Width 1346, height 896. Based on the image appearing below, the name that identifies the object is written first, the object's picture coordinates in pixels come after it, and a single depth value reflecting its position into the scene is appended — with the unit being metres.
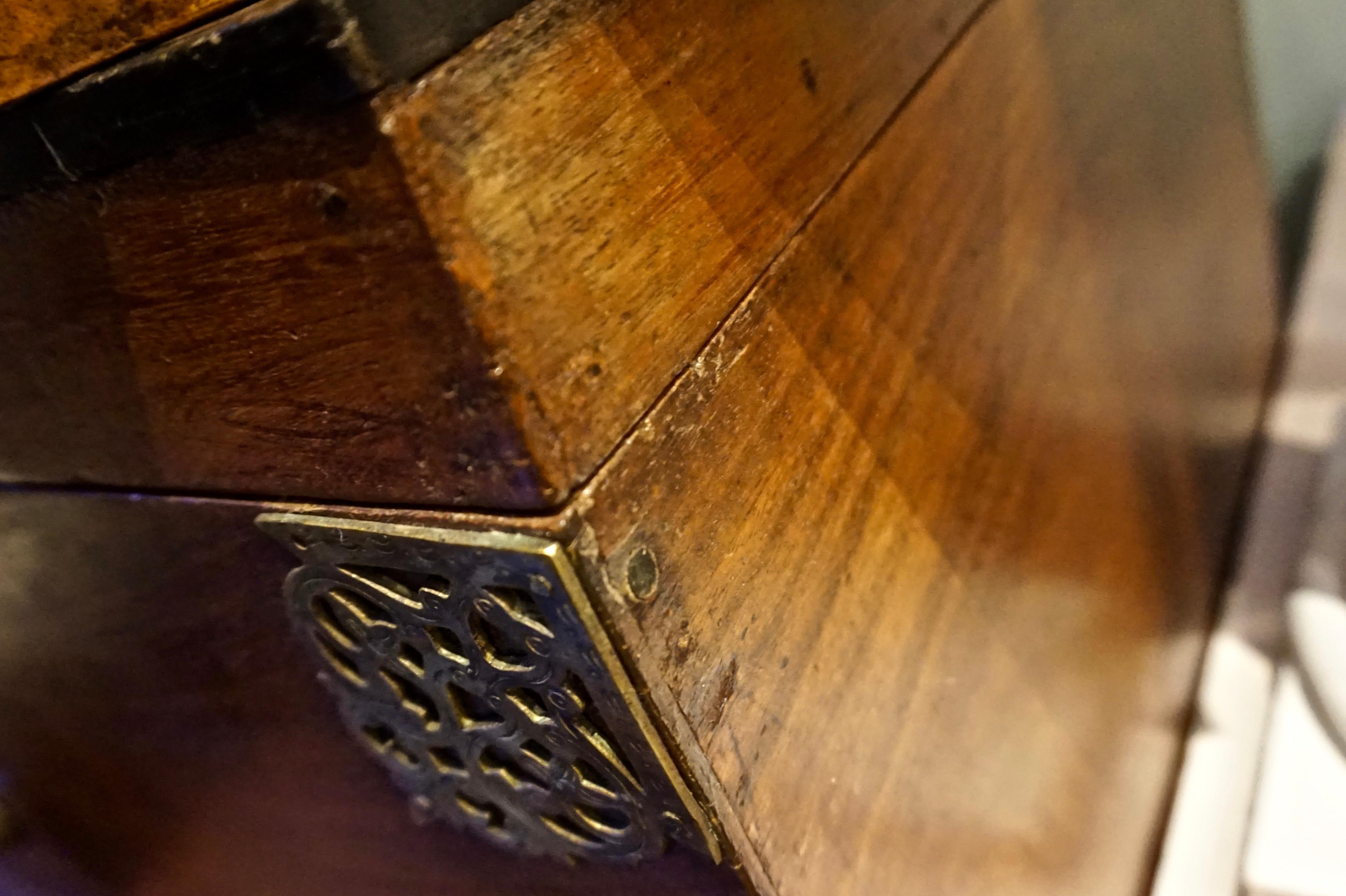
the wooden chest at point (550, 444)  0.26
